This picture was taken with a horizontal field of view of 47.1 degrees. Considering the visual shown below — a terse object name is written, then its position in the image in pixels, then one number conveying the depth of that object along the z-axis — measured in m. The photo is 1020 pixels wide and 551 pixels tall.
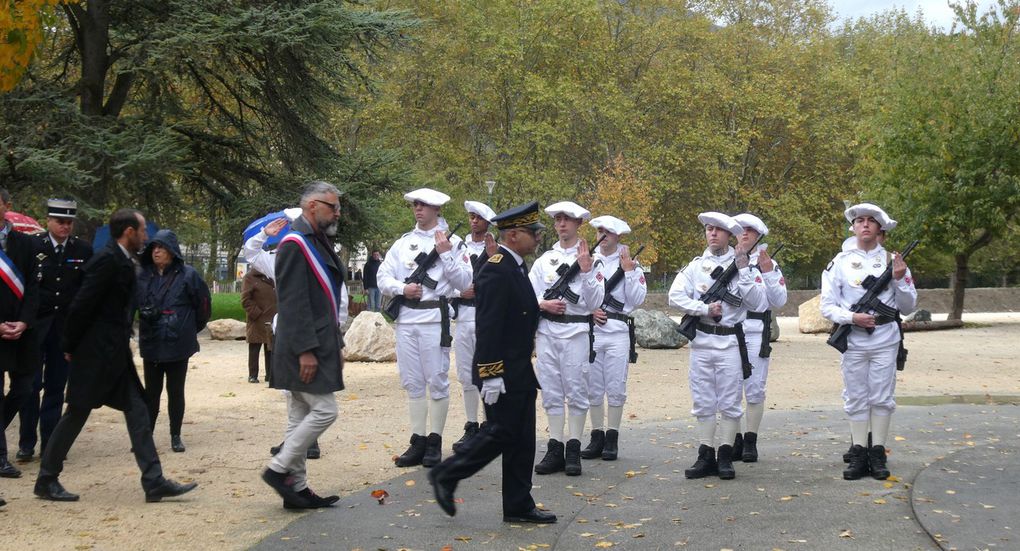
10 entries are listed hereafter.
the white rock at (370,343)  20.70
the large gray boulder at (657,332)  24.23
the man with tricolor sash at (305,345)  7.80
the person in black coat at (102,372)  8.25
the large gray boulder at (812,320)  31.42
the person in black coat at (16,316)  9.10
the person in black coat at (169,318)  10.46
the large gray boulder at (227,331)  26.67
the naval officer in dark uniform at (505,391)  7.50
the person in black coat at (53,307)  9.88
